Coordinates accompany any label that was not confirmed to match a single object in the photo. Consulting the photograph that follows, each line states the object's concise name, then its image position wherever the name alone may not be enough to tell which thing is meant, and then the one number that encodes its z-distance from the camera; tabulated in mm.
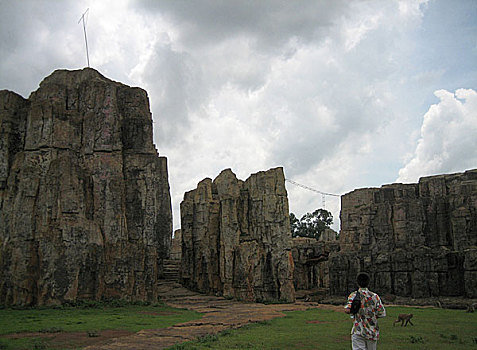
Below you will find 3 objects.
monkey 15094
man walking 7254
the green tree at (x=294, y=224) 69125
